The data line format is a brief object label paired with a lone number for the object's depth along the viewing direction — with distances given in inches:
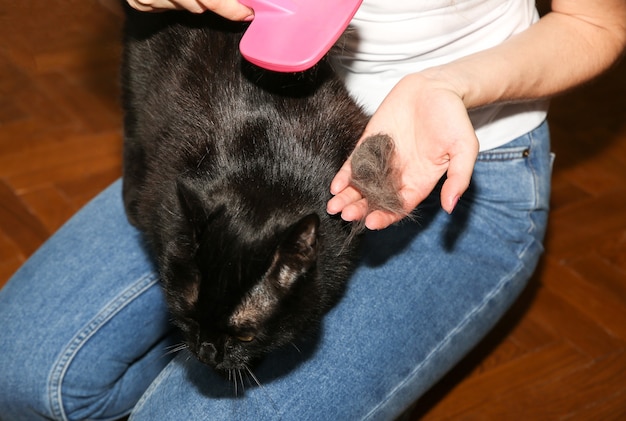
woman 41.9
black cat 35.4
